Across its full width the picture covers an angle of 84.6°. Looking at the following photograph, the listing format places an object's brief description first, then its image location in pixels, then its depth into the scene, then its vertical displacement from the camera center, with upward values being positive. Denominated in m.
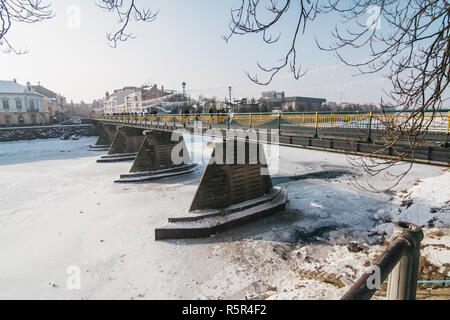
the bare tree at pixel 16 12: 3.36 +1.51
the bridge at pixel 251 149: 6.91 -0.97
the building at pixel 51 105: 60.88 +4.55
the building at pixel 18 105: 45.66 +3.08
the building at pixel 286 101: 47.72 +3.64
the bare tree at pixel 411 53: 3.16 +0.88
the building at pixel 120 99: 82.59 +7.37
